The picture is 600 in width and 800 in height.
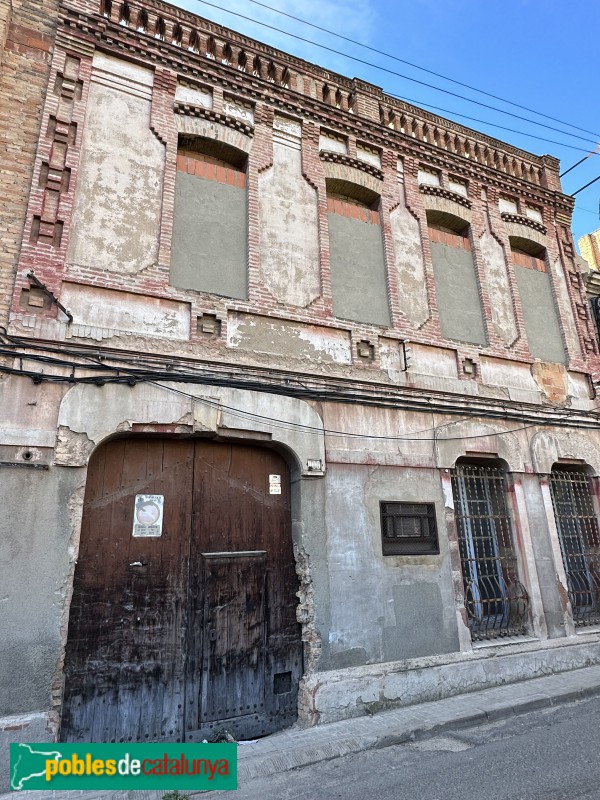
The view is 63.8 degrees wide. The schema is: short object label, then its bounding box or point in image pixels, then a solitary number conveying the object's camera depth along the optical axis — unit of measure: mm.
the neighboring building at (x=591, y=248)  13469
